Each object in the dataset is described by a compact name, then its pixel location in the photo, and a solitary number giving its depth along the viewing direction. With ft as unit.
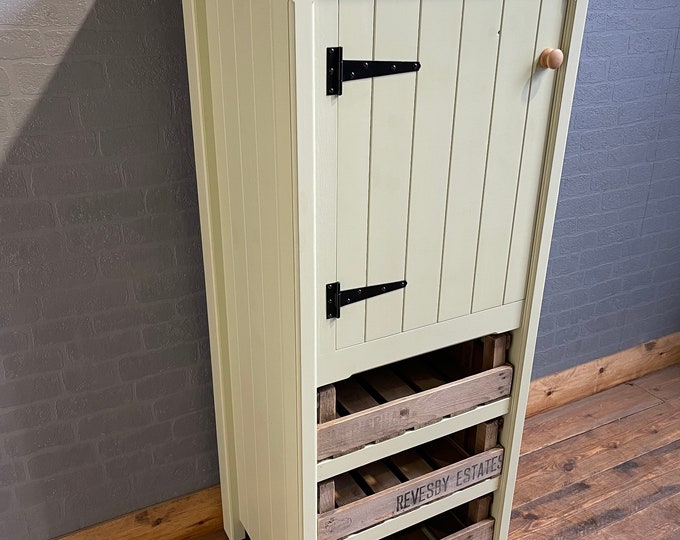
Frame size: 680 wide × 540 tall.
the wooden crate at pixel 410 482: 5.41
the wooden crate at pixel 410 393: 5.09
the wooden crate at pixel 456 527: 6.32
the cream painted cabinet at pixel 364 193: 4.18
